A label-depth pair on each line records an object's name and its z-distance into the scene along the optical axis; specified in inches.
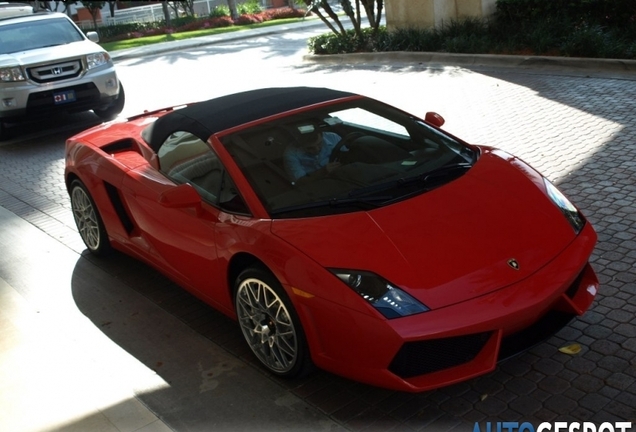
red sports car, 151.9
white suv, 463.2
